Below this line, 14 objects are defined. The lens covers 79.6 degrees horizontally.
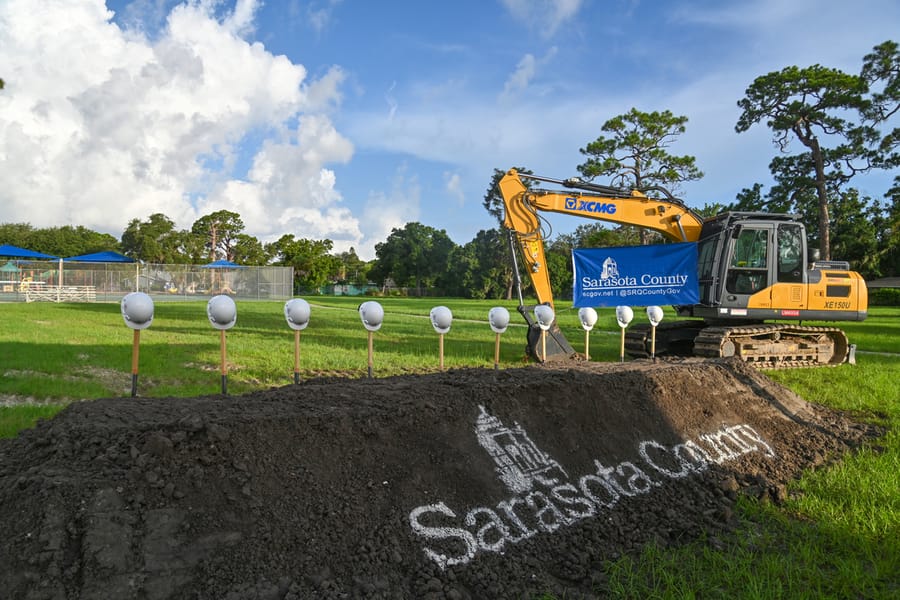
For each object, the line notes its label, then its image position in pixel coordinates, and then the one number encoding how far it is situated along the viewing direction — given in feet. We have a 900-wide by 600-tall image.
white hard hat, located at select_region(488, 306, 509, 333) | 22.74
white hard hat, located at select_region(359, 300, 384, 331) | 19.57
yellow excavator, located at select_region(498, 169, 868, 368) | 32.09
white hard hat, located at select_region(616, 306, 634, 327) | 28.53
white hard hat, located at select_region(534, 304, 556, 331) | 26.38
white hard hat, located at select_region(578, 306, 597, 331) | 28.02
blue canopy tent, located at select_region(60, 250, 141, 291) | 114.21
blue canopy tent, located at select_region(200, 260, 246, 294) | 114.93
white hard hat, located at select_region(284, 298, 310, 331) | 18.40
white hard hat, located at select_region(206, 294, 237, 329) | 16.29
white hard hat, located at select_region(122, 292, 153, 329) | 14.88
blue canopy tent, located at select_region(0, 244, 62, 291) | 95.09
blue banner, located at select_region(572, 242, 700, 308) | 33.65
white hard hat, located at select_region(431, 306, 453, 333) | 21.12
